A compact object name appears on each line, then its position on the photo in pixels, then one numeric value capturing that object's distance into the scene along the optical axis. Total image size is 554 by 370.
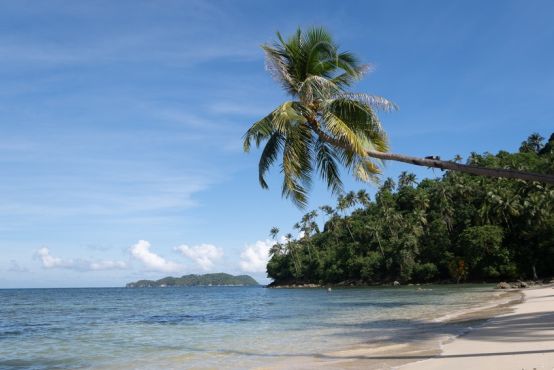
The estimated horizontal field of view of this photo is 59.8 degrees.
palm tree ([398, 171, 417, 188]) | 101.05
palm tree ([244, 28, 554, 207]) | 11.19
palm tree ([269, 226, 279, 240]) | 126.19
